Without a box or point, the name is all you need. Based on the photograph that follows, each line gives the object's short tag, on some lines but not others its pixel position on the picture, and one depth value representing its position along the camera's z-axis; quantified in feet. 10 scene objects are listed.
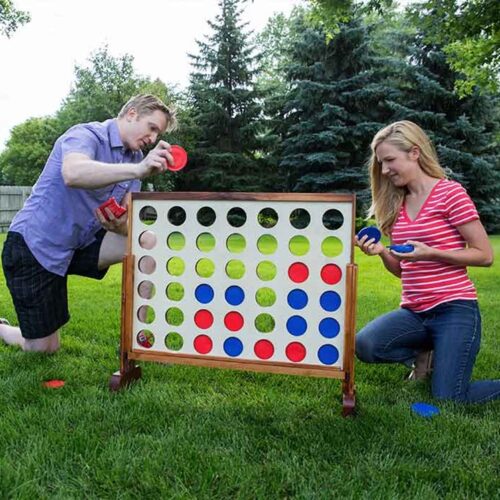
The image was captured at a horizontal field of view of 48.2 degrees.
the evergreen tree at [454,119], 59.26
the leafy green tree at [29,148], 96.63
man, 9.53
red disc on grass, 8.53
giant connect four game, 7.78
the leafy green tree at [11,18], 47.91
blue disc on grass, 7.54
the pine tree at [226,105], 67.36
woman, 8.24
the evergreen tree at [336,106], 61.21
